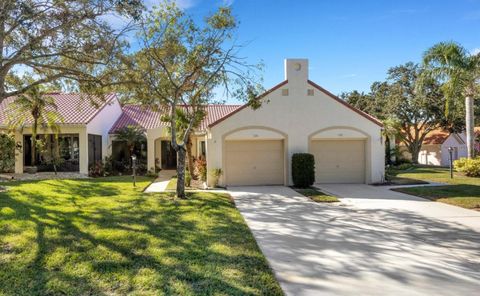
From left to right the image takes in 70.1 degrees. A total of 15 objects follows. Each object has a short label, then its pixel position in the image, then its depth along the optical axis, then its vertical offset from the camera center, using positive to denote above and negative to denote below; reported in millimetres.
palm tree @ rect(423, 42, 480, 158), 18250 +4786
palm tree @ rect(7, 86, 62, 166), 18712 +2559
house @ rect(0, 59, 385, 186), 17547 +876
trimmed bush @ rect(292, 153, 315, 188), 16734 -767
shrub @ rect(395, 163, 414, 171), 29047 -1182
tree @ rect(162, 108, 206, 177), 18555 +1911
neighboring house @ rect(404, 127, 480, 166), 39312 +712
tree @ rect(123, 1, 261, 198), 13336 +3885
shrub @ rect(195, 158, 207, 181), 18634 -735
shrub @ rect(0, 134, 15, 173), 19969 +393
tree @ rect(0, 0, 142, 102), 9953 +3872
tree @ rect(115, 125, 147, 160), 23859 +1488
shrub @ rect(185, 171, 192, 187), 17922 -1285
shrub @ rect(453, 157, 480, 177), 20469 -874
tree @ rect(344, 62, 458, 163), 37219 +5229
